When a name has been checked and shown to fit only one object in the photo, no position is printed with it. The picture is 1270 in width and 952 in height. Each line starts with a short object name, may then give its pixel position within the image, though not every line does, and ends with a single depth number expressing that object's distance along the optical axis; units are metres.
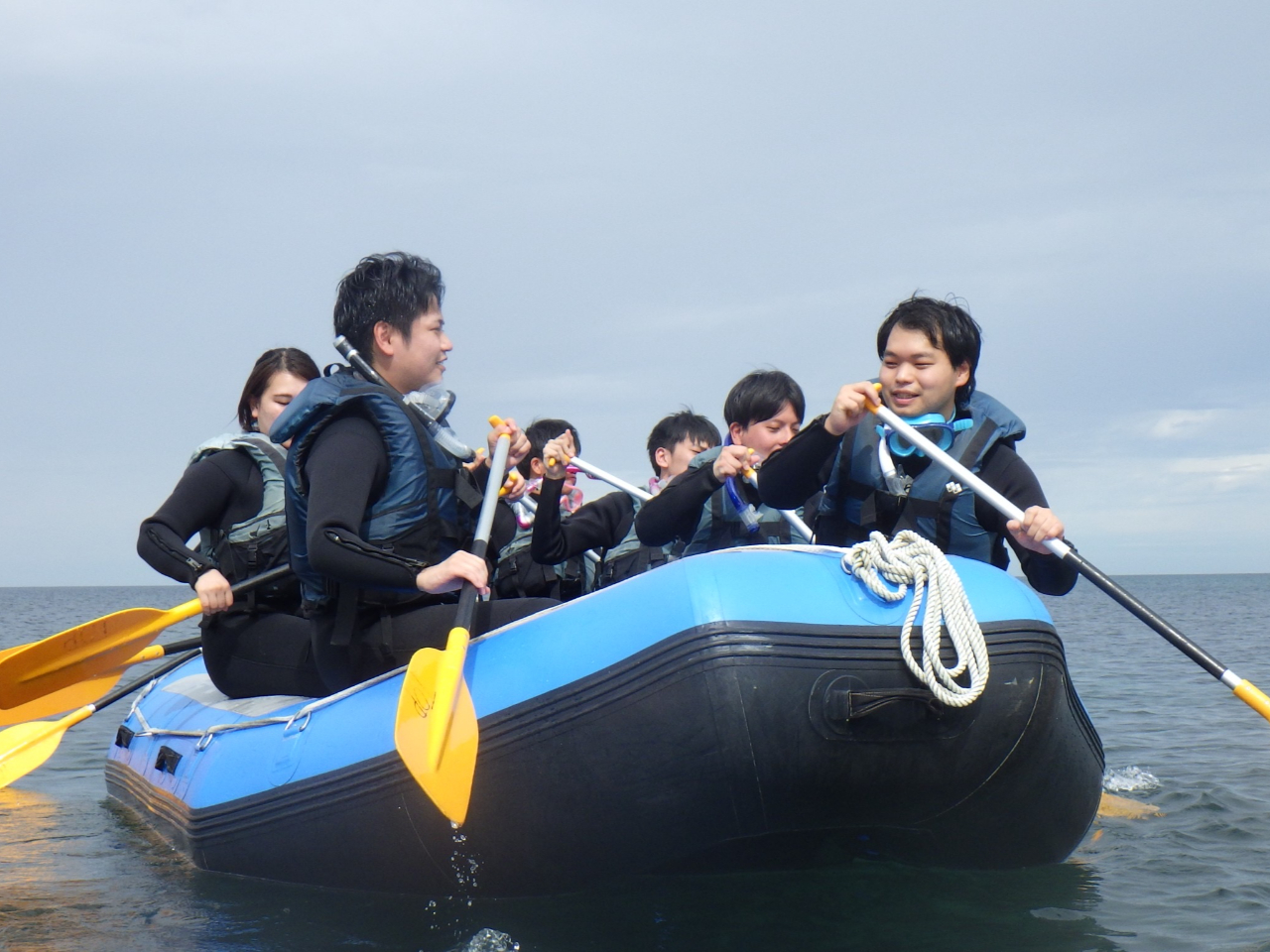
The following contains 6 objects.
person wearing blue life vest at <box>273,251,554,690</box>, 2.93
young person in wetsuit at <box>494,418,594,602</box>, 5.82
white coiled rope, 2.55
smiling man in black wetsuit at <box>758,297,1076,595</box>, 3.29
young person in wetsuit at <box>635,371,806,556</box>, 4.19
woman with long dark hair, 3.75
